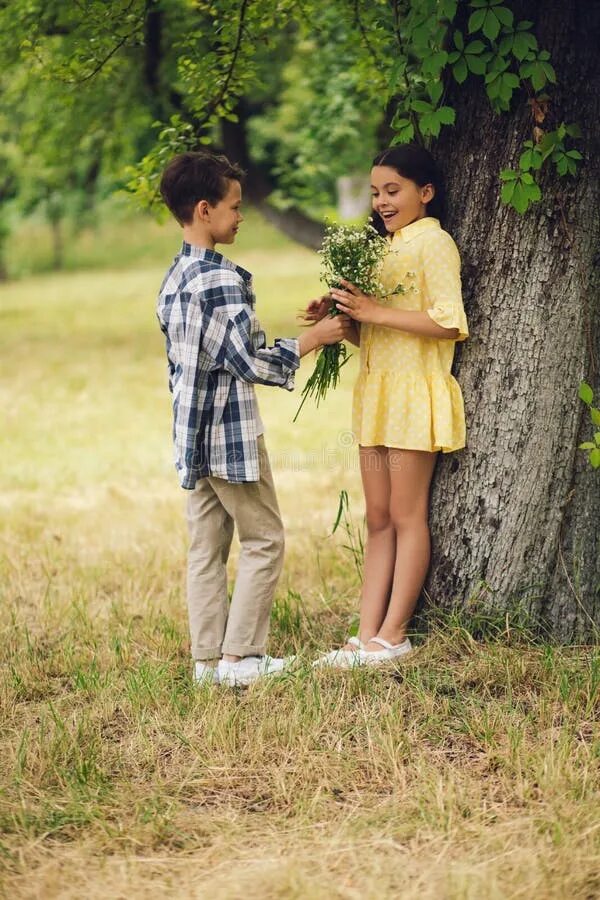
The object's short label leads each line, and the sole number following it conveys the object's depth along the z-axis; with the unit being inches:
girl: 299.9
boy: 295.1
